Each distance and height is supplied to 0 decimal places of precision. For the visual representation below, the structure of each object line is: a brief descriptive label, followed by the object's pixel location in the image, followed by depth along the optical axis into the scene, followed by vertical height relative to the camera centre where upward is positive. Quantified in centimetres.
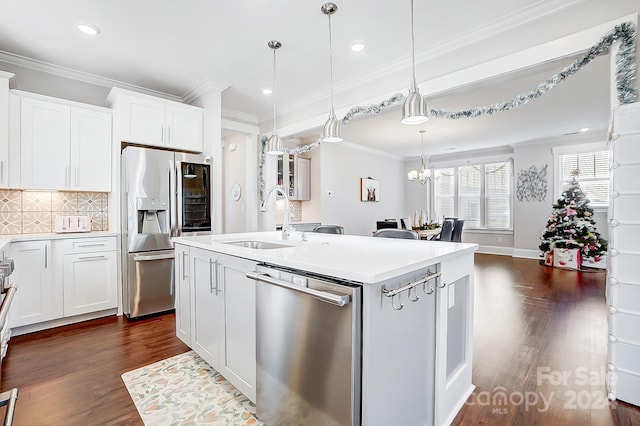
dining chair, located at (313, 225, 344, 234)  348 -22
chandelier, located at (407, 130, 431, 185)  664 +79
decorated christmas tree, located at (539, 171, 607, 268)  571 -32
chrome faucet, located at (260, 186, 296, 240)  256 -10
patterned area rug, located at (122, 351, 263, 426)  177 -119
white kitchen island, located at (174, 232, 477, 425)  125 -55
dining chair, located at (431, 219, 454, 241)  532 -34
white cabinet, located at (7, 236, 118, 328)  287 -68
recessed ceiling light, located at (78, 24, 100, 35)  269 +161
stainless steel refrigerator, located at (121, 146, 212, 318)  335 -9
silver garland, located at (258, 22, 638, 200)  190 +96
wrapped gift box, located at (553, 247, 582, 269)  582 -90
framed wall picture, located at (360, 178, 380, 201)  754 +54
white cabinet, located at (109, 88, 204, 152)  343 +106
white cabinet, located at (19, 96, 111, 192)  307 +68
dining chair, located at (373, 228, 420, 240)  279 -22
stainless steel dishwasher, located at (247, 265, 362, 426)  122 -62
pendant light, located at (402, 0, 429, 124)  192 +65
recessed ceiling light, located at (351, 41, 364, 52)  294 +160
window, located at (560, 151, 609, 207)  633 +82
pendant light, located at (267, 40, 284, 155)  291 +63
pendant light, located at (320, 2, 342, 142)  257 +68
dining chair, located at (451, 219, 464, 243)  569 -36
